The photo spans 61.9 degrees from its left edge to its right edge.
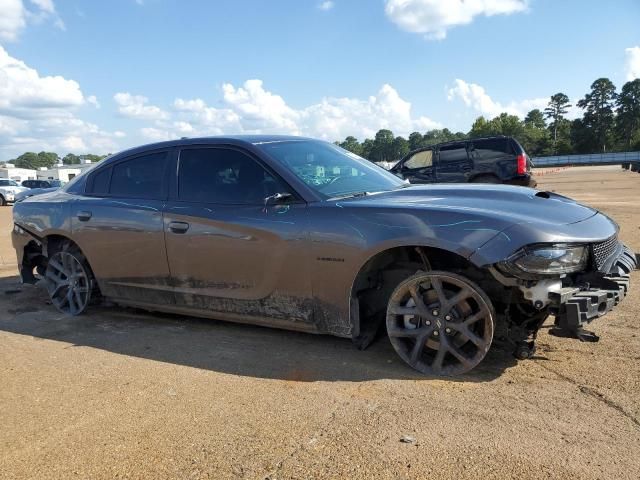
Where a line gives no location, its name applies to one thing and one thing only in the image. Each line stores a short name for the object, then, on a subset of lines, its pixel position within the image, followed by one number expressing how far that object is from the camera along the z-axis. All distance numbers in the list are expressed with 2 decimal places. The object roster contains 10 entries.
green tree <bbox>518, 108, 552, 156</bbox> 107.75
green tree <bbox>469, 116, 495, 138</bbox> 114.99
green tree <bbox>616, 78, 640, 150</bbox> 102.25
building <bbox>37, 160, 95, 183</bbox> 92.00
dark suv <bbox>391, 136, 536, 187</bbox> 11.86
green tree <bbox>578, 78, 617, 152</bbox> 102.69
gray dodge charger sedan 3.24
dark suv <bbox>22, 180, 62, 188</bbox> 37.09
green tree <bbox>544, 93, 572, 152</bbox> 123.38
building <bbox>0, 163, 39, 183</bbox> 84.19
